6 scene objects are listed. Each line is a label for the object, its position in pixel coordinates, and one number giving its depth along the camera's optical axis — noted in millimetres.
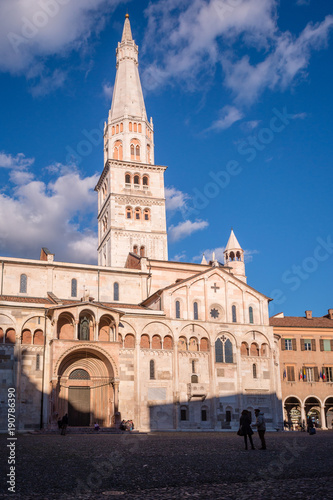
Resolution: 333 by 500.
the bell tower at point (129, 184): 66312
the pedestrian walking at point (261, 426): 21062
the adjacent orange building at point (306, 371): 55344
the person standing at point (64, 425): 33544
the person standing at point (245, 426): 21125
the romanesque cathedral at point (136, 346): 40969
